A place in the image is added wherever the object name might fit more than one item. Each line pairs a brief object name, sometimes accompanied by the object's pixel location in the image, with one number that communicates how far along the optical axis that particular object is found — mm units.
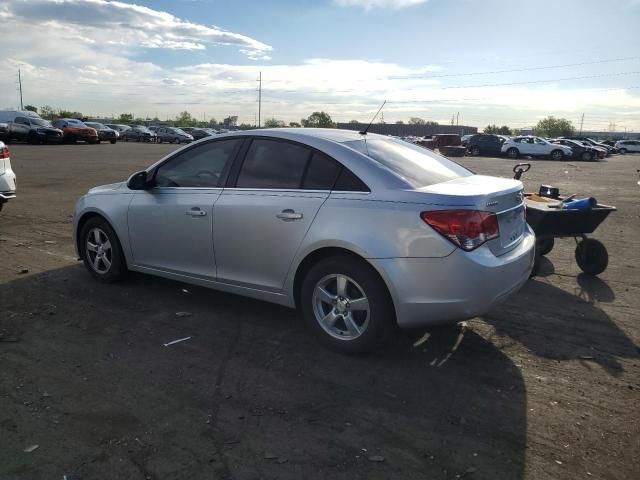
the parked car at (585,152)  39344
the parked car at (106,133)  44844
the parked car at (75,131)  38438
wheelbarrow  6191
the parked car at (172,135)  52188
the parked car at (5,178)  8511
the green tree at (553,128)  103938
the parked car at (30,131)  35312
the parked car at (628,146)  57094
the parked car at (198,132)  53938
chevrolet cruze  3768
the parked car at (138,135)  53938
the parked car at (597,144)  50219
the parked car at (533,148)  39194
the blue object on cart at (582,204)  6246
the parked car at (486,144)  42094
